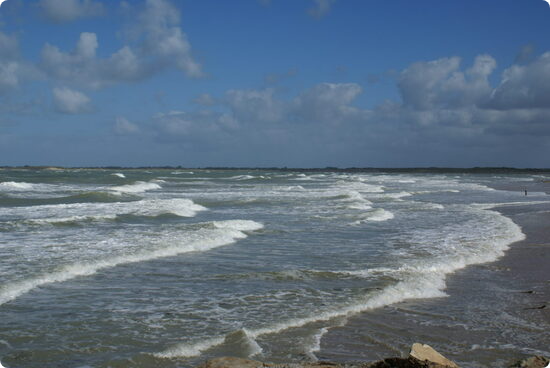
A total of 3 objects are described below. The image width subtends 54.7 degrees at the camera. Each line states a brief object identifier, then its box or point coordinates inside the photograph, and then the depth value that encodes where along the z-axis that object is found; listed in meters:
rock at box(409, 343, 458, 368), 4.66
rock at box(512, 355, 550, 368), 5.11
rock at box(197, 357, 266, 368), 4.86
